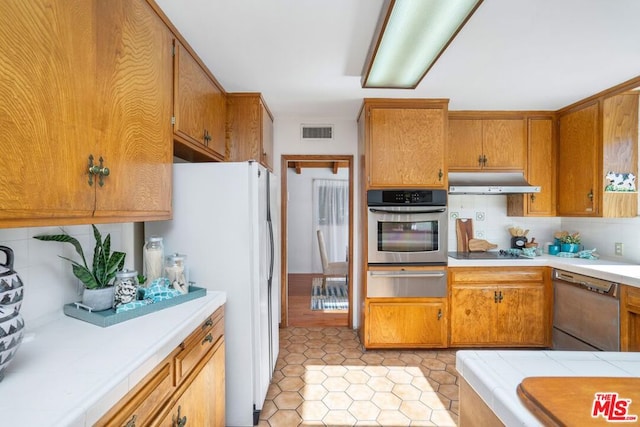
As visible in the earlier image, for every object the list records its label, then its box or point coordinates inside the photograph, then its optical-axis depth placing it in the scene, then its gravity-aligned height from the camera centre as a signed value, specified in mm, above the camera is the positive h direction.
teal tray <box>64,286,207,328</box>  1203 -428
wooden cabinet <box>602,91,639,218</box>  2514 +594
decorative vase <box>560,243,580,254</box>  2939 -319
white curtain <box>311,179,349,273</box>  6297 +19
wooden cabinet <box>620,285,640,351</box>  2021 -716
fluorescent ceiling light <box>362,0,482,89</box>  1353 +979
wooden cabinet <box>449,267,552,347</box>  2738 -846
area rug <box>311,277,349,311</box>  4133 -1273
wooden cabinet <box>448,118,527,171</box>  2965 +730
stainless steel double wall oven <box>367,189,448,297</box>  2727 -252
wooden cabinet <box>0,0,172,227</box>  800 +359
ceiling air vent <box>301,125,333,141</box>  3346 +934
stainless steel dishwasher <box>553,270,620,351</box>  2152 -783
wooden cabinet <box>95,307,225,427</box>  909 -671
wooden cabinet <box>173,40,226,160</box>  1713 +713
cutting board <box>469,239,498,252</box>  3154 -319
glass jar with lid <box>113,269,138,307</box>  1300 -332
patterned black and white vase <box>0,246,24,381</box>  779 -270
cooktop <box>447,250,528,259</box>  2879 -403
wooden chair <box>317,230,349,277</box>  4777 -846
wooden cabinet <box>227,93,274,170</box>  2586 +784
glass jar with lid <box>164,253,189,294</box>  1594 -314
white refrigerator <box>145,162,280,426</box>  1788 -180
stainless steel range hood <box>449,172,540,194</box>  2807 +318
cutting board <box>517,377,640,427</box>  604 -419
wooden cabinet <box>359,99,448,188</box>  2717 +670
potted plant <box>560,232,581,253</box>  2943 -269
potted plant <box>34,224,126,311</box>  1263 -261
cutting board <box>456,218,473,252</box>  3211 -183
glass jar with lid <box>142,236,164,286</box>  1585 -238
